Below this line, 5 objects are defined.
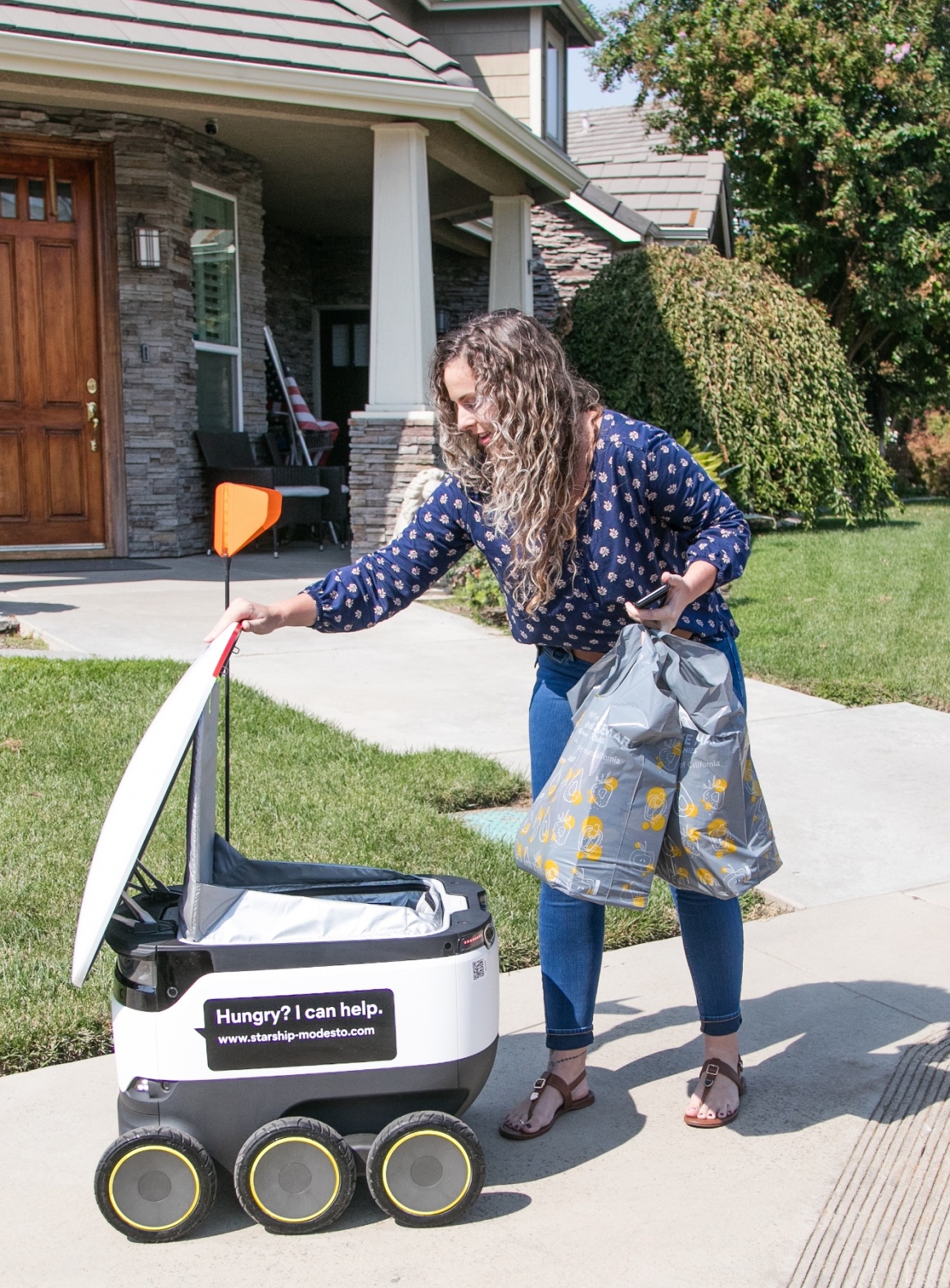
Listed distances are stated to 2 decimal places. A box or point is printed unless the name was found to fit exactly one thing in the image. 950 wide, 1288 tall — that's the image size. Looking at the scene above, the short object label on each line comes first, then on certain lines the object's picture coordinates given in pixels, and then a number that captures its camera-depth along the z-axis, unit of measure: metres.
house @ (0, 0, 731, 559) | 9.13
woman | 2.54
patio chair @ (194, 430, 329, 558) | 10.70
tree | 20.38
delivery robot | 2.24
